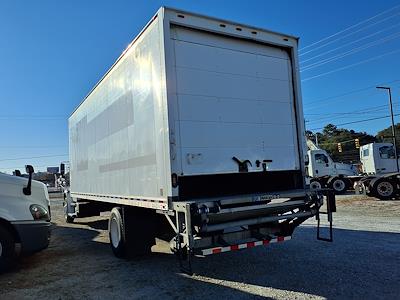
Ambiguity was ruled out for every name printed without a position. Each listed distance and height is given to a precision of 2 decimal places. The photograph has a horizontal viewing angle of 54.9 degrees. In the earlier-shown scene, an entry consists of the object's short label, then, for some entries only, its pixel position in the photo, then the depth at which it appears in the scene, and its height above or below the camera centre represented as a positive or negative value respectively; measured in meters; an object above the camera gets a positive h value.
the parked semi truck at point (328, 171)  25.39 +0.32
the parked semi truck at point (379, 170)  18.66 +0.19
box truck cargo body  5.64 +0.74
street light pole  32.41 +6.20
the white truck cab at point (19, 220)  6.65 -0.49
